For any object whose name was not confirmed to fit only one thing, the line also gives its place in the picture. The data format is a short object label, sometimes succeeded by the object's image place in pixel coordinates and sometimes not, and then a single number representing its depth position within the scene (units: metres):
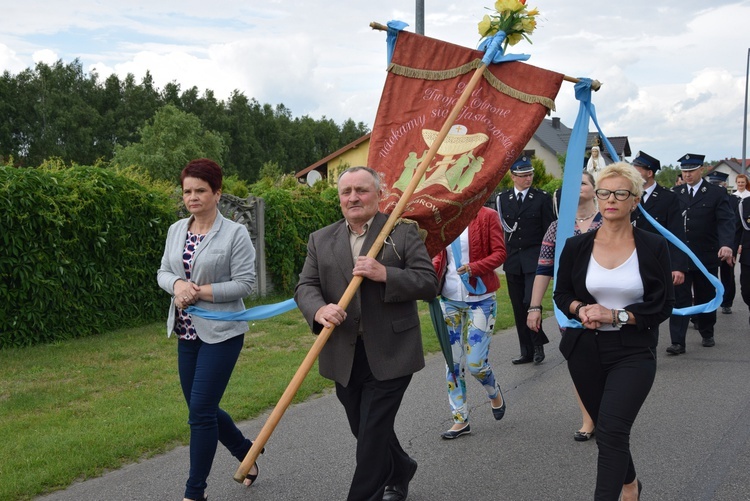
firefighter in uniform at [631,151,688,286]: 7.91
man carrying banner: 3.74
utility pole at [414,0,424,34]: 11.94
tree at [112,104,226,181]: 61.47
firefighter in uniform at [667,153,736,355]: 9.20
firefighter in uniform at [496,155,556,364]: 8.02
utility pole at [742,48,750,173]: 33.94
